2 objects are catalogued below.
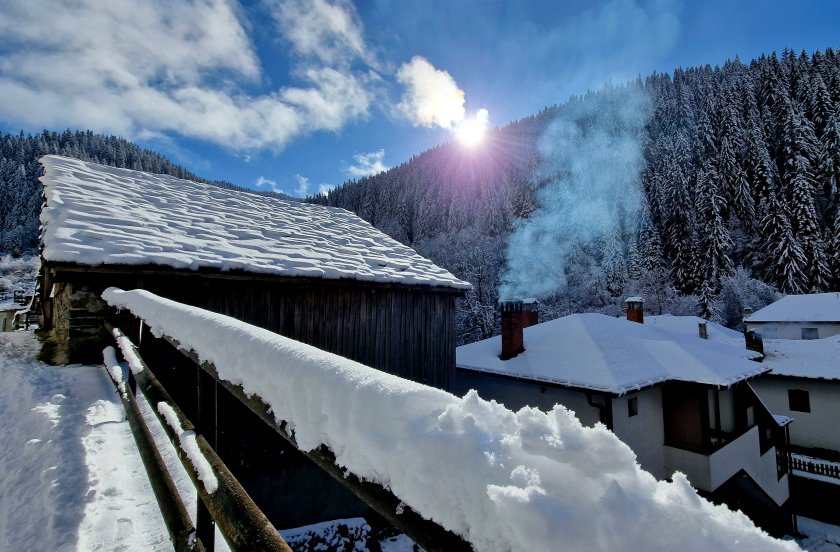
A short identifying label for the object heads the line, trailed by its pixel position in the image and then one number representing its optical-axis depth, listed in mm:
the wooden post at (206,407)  1948
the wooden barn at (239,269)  4969
